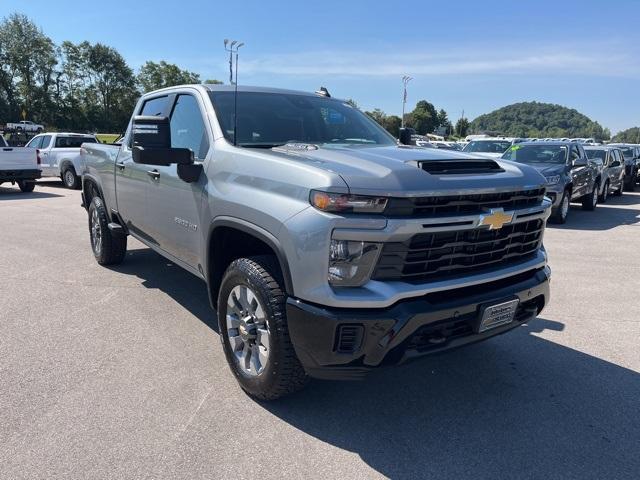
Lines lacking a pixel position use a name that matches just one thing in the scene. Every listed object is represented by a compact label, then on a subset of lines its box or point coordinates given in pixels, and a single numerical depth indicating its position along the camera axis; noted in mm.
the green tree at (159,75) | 86375
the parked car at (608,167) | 15656
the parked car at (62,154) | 16516
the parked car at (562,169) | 10922
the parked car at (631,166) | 21478
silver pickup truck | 2637
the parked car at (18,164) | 14889
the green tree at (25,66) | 74438
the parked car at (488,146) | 15406
